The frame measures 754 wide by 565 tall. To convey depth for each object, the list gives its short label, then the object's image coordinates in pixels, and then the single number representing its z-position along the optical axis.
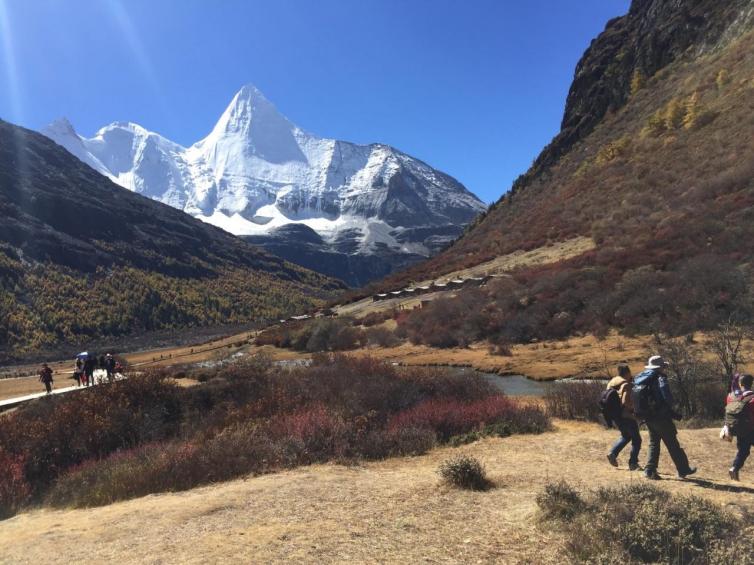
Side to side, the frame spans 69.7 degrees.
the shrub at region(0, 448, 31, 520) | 10.63
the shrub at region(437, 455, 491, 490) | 7.98
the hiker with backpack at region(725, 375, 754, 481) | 7.61
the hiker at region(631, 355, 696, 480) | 7.48
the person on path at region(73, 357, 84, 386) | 26.33
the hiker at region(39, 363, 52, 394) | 25.75
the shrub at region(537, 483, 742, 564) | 4.99
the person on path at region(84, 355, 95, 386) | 25.81
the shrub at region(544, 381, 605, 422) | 13.73
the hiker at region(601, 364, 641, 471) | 8.38
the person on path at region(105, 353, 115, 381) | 24.77
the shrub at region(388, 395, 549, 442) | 12.31
